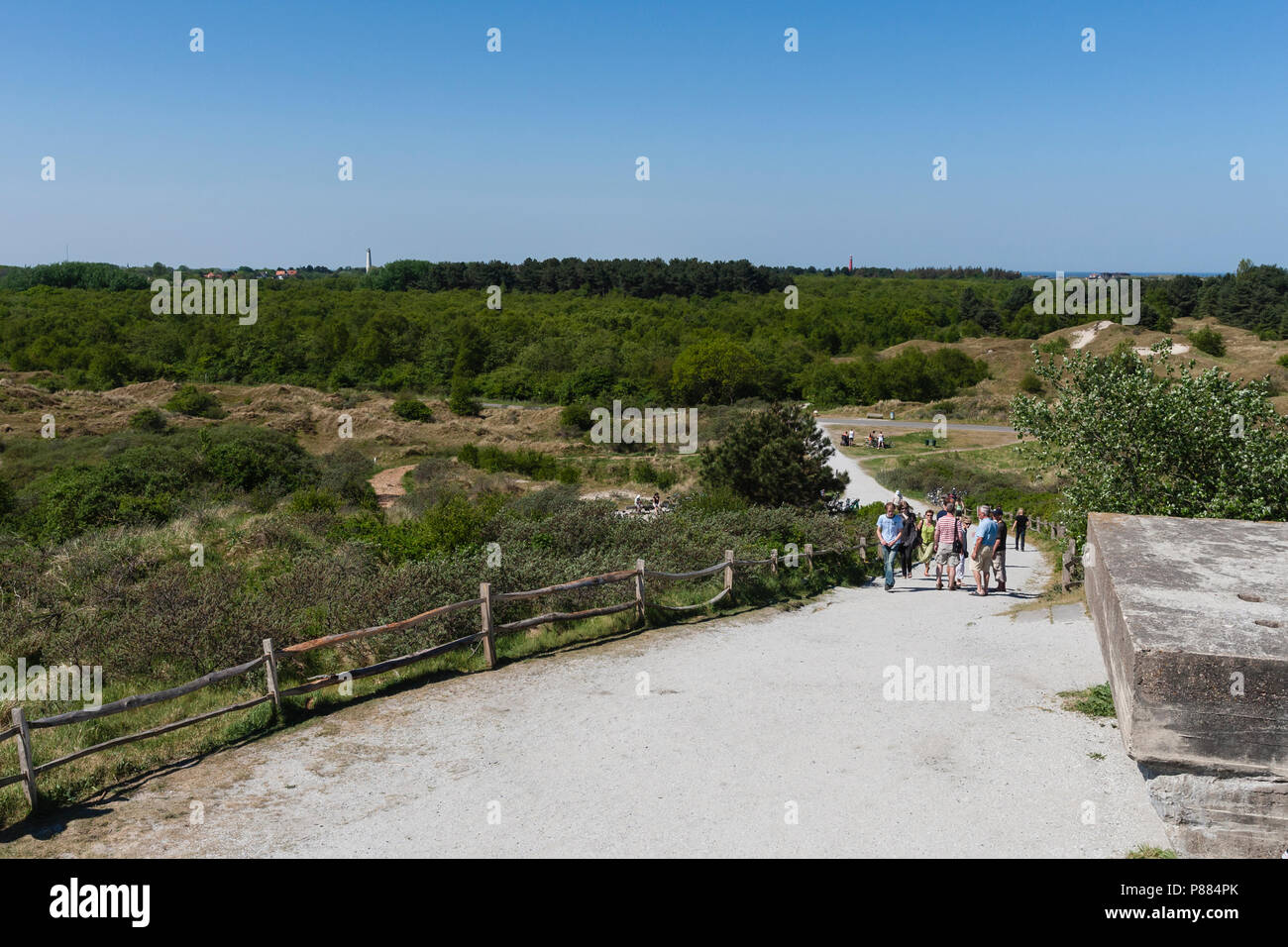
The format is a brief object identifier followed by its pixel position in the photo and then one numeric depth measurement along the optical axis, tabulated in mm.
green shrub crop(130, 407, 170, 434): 47594
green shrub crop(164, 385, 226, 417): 56375
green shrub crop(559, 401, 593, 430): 58366
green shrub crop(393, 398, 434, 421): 60656
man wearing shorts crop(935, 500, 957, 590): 15203
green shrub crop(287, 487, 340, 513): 22989
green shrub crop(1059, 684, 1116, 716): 8383
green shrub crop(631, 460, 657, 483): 41122
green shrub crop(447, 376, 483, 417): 65375
